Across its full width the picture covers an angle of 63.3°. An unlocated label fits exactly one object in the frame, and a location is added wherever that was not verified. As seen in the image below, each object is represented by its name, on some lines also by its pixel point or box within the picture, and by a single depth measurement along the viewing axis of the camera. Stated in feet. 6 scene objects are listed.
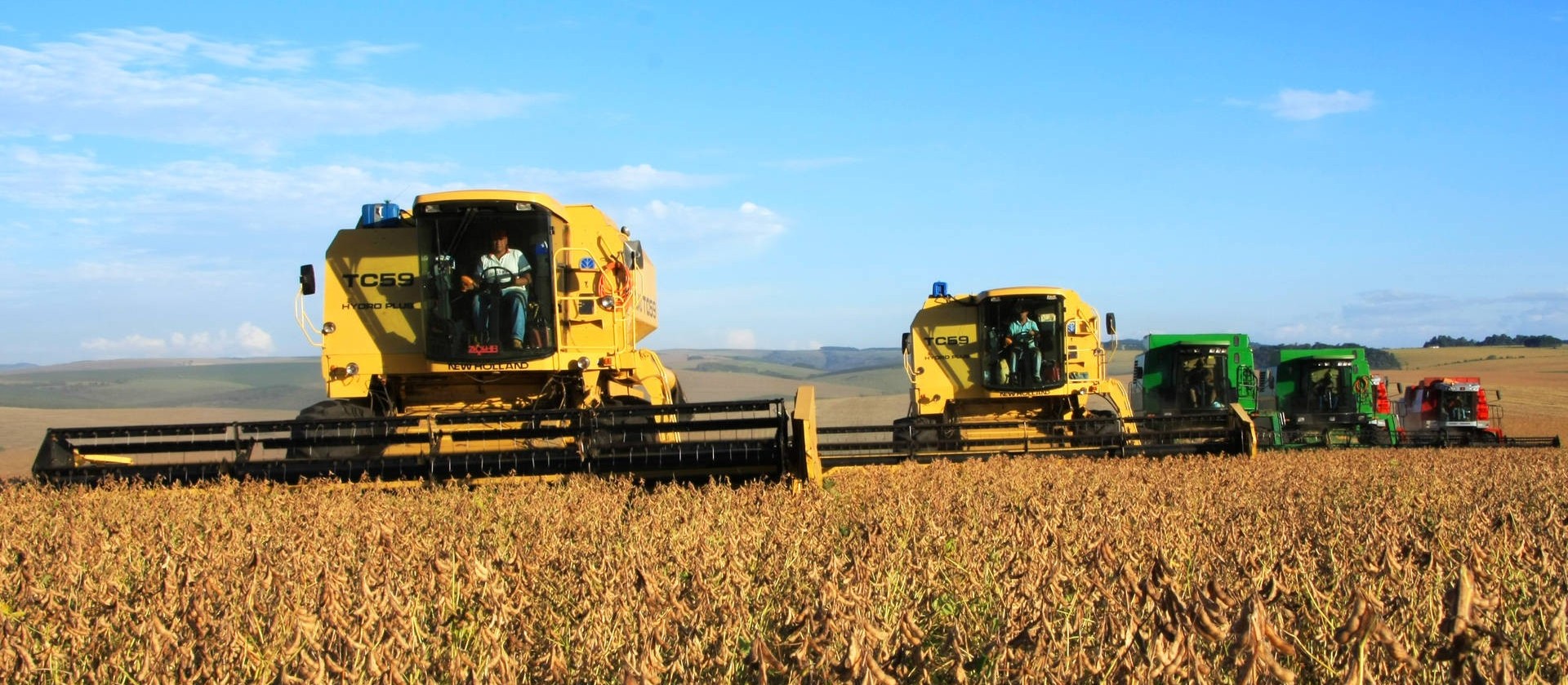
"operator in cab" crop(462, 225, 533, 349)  30.71
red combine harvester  83.66
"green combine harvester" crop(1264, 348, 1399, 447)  78.64
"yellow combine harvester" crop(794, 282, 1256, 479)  47.65
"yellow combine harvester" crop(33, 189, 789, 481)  30.58
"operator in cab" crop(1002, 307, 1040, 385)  47.83
